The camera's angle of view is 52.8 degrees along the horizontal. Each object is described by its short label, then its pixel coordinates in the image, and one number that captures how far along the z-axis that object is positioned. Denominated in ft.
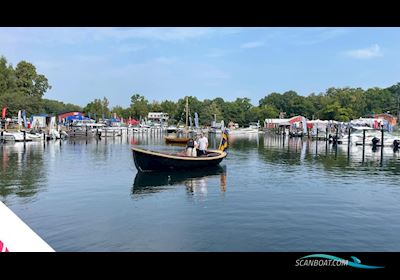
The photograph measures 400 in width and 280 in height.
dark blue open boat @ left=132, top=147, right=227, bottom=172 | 58.85
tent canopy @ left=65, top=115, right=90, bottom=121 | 237.08
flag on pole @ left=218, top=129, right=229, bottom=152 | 77.46
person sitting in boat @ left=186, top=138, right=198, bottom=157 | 64.44
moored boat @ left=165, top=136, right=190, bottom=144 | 140.27
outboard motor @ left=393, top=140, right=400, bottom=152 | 119.39
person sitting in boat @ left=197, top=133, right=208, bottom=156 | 68.33
